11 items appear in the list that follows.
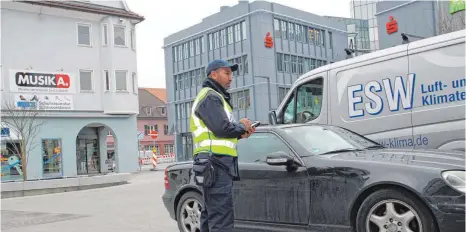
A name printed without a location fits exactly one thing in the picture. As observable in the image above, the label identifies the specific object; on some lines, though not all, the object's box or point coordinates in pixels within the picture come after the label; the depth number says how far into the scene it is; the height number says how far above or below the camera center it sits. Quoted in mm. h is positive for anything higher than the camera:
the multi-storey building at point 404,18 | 29392 +6299
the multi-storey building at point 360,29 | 72250 +13727
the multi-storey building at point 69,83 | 27219 +3150
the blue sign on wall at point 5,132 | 25889 +467
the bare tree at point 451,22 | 17784 +3655
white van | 6957 +435
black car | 4469 -604
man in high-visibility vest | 4145 -68
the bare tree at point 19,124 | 20939 +785
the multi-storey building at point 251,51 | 51406 +8529
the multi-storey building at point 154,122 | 78750 +1946
